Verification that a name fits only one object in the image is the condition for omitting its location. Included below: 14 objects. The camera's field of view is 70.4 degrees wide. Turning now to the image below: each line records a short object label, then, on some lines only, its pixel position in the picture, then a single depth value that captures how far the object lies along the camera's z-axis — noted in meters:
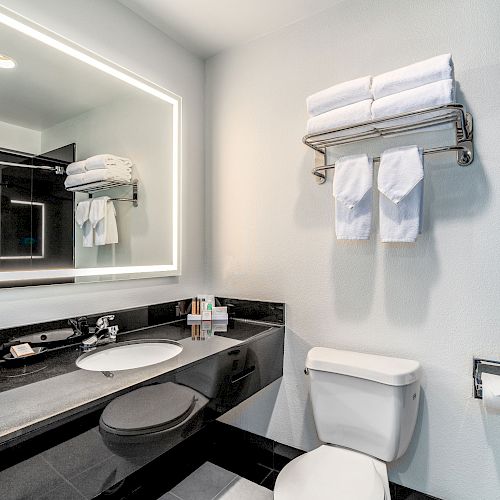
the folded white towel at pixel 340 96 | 1.38
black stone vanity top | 0.81
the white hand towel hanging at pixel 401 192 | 1.31
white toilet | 1.18
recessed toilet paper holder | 1.28
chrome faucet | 1.44
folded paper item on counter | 1.21
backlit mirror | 1.33
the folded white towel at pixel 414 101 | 1.20
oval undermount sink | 1.40
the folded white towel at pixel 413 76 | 1.21
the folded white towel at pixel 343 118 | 1.37
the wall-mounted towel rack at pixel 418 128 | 1.25
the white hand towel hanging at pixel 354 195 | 1.44
